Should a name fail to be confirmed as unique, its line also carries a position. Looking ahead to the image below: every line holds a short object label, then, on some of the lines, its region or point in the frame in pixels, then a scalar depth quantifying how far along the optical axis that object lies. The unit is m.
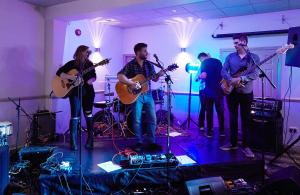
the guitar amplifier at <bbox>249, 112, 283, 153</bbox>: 4.70
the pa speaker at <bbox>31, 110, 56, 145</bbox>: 4.82
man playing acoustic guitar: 3.88
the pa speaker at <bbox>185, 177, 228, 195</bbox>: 2.76
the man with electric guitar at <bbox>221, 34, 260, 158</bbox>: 3.68
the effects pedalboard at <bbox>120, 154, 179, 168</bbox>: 3.29
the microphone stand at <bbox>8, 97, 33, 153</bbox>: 4.89
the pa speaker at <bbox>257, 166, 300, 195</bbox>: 2.42
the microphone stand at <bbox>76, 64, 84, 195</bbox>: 3.67
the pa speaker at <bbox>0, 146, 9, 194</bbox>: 2.80
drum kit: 5.54
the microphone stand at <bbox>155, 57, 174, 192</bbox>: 3.19
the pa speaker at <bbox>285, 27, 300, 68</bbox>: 3.56
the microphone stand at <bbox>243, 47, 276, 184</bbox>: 3.38
